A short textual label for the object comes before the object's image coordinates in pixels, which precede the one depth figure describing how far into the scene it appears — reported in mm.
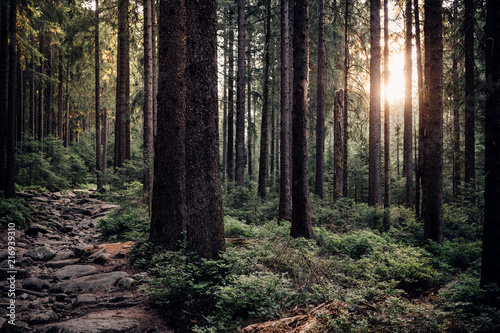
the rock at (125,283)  5732
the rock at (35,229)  9599
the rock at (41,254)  7527
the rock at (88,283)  5707
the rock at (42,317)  4332
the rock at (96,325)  3822
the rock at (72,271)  6434
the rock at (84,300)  5108
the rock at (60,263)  7217
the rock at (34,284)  5691
